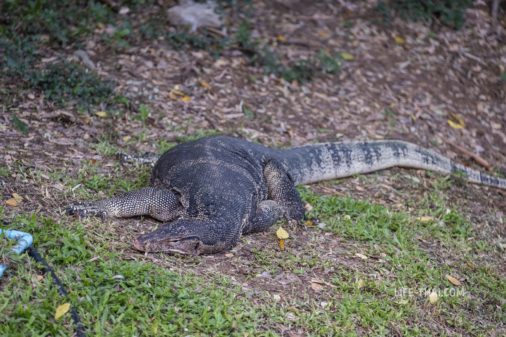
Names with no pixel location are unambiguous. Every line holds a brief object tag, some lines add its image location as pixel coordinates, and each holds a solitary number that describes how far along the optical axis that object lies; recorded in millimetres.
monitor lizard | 8602
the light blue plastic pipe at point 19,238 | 7602
